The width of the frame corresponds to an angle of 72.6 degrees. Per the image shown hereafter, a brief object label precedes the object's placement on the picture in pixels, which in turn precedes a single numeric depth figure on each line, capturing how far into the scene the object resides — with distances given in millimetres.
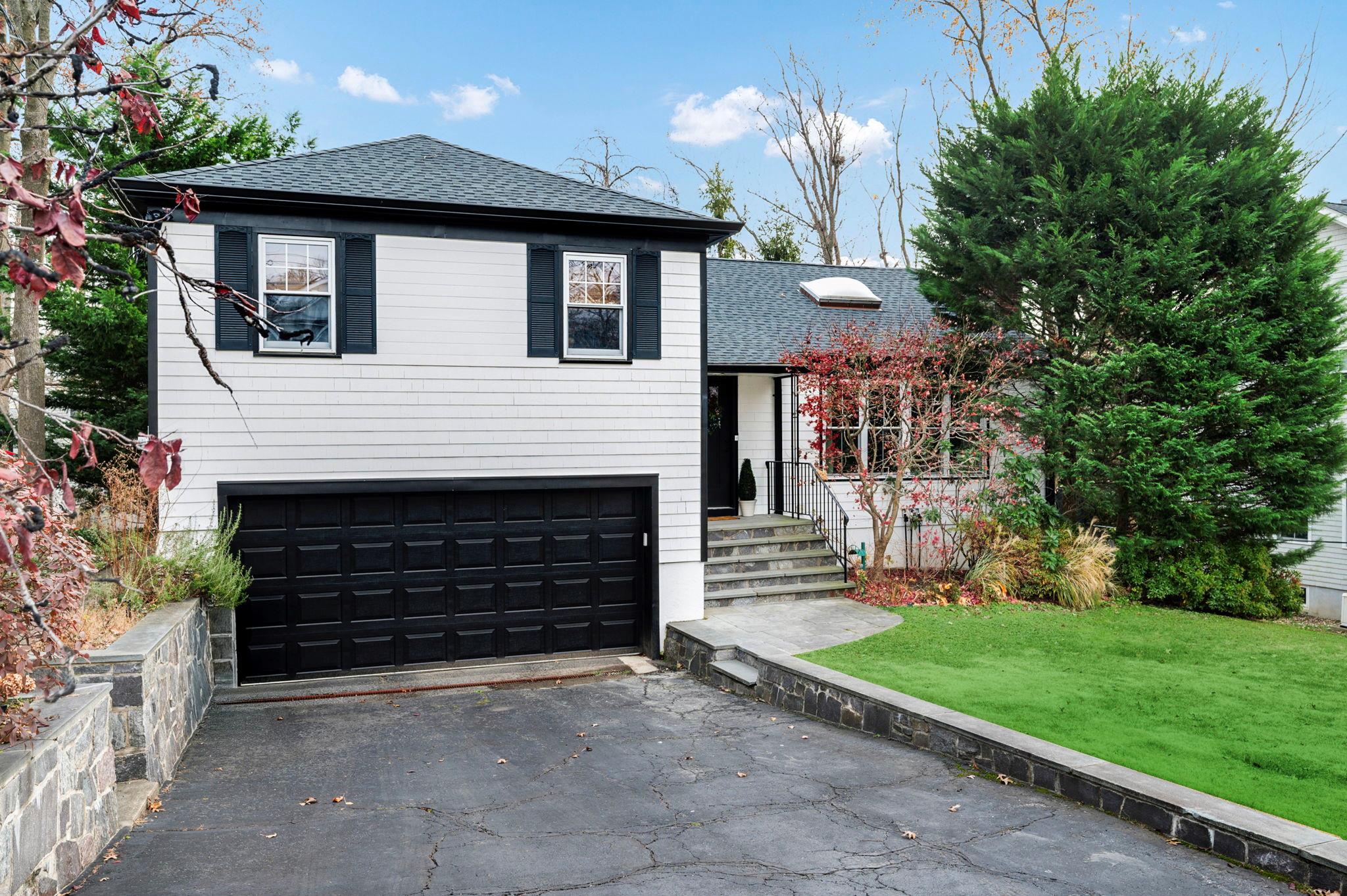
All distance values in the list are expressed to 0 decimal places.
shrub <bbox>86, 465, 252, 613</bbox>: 8211
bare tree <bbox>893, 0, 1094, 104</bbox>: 20625
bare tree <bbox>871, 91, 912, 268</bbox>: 27719
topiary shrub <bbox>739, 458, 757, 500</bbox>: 14430
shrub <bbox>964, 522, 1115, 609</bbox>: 12336
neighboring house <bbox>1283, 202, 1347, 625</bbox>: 14883
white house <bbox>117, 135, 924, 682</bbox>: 9945
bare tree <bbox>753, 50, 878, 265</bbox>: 27125
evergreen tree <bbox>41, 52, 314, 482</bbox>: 13914
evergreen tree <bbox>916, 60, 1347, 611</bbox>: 12305
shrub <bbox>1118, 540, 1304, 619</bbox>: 12531
